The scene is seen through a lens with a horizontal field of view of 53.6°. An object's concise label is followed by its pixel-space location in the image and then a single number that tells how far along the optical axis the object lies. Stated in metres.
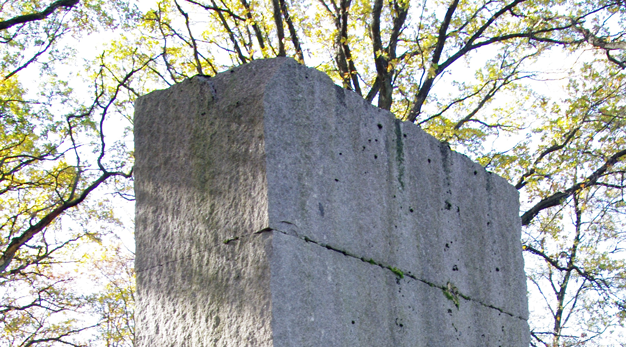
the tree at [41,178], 11.15
